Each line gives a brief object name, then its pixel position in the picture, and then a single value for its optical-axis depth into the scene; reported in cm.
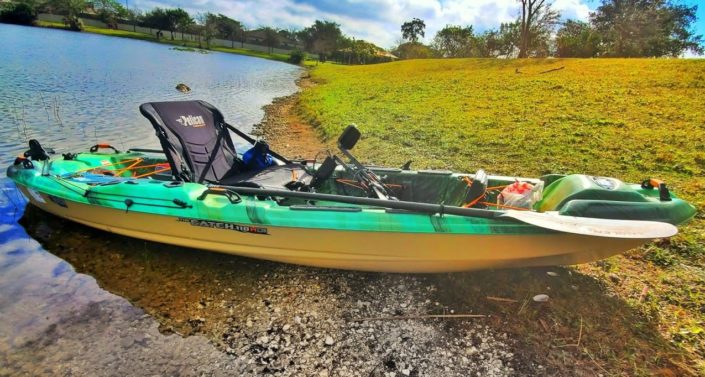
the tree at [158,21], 9094
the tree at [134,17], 9238
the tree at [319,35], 10775
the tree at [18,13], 6588
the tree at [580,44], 3397
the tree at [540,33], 3887
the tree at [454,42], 5249
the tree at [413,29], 10000
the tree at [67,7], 8275
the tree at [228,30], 10279
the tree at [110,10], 8669
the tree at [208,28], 9029
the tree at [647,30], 3422
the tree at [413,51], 6594
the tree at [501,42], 4516
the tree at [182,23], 9312
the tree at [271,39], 10319
